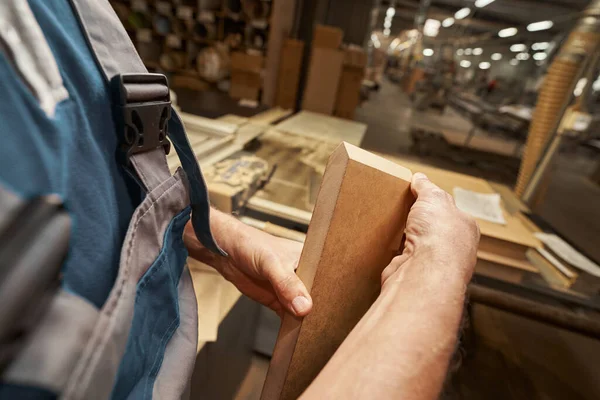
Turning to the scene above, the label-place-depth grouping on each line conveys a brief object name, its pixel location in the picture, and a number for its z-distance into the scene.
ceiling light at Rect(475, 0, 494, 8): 9.01
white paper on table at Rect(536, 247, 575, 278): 1.34
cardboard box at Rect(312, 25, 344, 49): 3.82
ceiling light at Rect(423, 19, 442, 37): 9.56
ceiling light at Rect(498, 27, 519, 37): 11.68
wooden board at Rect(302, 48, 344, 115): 3.93
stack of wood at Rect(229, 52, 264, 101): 3.94
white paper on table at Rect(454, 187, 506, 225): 1.52
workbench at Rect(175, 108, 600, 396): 1.00
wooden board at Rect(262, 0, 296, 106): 3.82
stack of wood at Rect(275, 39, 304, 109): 4.17
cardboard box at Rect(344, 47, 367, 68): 3.96
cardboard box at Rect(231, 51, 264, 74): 3.92
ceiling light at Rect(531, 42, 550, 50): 13.82
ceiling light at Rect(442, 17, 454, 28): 13.25
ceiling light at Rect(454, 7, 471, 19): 11.12
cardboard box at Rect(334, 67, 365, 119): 4.17
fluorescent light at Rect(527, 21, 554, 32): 9.38
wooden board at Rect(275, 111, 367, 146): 2.43
